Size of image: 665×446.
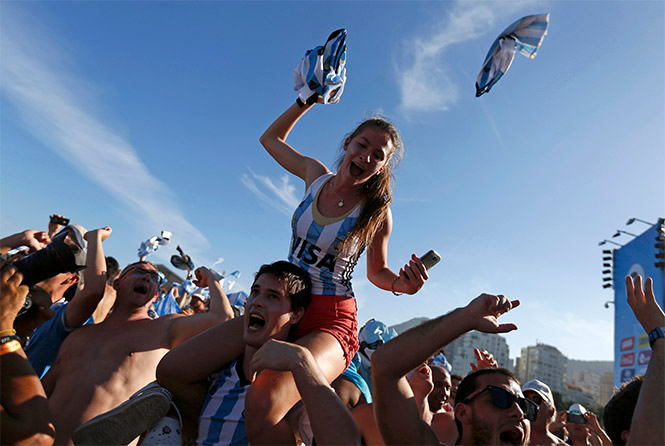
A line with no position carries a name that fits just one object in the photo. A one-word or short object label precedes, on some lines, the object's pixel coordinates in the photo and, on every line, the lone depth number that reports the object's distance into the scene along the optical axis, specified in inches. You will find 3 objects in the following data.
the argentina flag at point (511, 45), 126.6
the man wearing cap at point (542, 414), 170.9
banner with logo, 804.0
